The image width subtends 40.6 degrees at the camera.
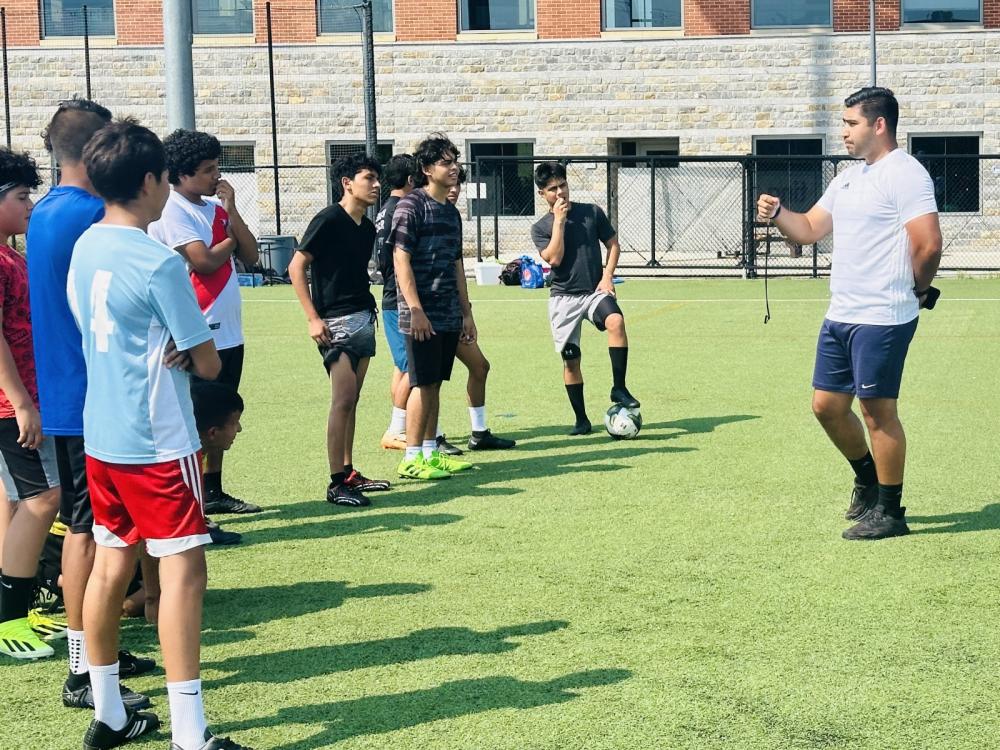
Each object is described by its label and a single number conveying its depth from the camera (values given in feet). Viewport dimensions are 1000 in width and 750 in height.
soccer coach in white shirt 21.17
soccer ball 31.14
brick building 97.66
